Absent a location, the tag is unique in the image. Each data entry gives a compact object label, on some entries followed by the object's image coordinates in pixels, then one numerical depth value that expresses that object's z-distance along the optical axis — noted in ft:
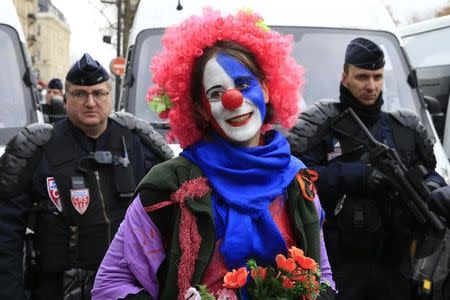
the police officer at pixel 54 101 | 32.00
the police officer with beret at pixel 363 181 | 12.08
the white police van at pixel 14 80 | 18.89
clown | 7.22
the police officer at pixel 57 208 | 11.62
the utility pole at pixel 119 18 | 79.15
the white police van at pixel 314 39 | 18.38
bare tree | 81.38
